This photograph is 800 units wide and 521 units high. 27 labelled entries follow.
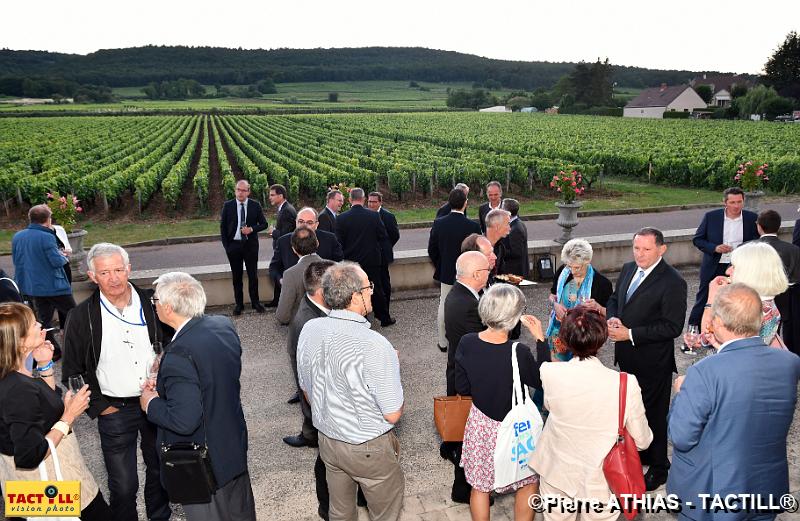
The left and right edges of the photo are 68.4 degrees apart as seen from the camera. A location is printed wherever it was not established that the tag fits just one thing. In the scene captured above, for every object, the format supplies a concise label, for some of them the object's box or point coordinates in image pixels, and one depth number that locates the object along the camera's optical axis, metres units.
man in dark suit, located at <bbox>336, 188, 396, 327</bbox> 7.51
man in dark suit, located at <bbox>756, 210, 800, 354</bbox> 5.70
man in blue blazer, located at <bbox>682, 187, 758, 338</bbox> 6.78
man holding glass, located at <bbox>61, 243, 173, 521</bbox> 3.62
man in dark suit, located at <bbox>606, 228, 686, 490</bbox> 4.28
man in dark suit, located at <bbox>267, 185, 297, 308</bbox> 8.05
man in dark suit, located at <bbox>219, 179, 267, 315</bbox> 8.34
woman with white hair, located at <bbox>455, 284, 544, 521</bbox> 3.34
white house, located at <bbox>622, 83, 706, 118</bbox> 92.06
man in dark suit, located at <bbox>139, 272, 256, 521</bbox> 2.93
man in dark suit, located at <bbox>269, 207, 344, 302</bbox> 6.45
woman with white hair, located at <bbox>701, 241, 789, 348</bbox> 3.75
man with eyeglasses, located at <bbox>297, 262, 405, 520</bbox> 3.16
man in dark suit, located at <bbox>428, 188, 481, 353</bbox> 6.64
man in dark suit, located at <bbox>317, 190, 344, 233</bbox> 7.97
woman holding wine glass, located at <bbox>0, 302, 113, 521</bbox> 2.85
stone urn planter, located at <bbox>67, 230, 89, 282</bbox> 9.01
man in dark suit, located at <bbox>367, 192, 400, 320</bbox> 8.12
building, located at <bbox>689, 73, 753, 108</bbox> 105.12
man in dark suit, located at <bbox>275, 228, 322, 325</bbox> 5.07
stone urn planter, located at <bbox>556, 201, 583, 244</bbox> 11.02
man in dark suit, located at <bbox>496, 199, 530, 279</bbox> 6.82
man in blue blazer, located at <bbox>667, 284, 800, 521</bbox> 2.73
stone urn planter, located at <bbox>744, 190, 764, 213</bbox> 14.09
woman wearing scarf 4.80
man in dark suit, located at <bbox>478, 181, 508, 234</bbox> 8.29
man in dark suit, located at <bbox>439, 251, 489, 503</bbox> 4.26
